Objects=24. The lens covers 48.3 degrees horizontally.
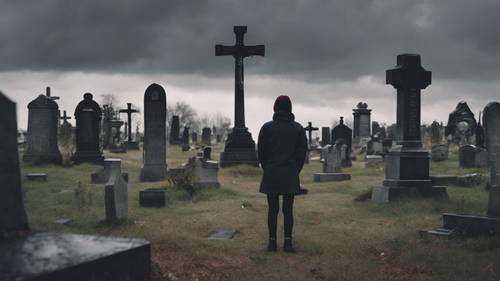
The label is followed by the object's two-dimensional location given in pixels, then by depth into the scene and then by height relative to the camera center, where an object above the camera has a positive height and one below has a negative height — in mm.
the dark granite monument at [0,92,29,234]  3881 -250
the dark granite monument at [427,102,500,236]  7871 -1130
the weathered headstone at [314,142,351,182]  18188 -1040
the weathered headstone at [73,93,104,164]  20453 +1
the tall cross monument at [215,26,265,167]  22453 +704
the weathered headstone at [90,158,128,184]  14917 -1088
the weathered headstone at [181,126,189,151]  34281 -1
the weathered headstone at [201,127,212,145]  39094 +68
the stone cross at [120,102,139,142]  32594 +1521
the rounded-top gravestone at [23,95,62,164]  19406 +178
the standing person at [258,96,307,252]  7504 -303
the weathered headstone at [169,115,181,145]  37172 +268
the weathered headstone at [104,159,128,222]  9664 -1039
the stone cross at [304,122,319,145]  31797 +513
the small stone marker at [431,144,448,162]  21703 -591
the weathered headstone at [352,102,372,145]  36781 +1118
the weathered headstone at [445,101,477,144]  25734 +692
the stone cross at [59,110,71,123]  34900 +1258
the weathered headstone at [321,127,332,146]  35656 +123
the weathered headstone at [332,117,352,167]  25673 +182
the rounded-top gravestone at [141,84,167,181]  17391 +94
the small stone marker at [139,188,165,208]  12016 -1322
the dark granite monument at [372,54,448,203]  12617 -258
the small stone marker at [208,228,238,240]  8812 -1577
